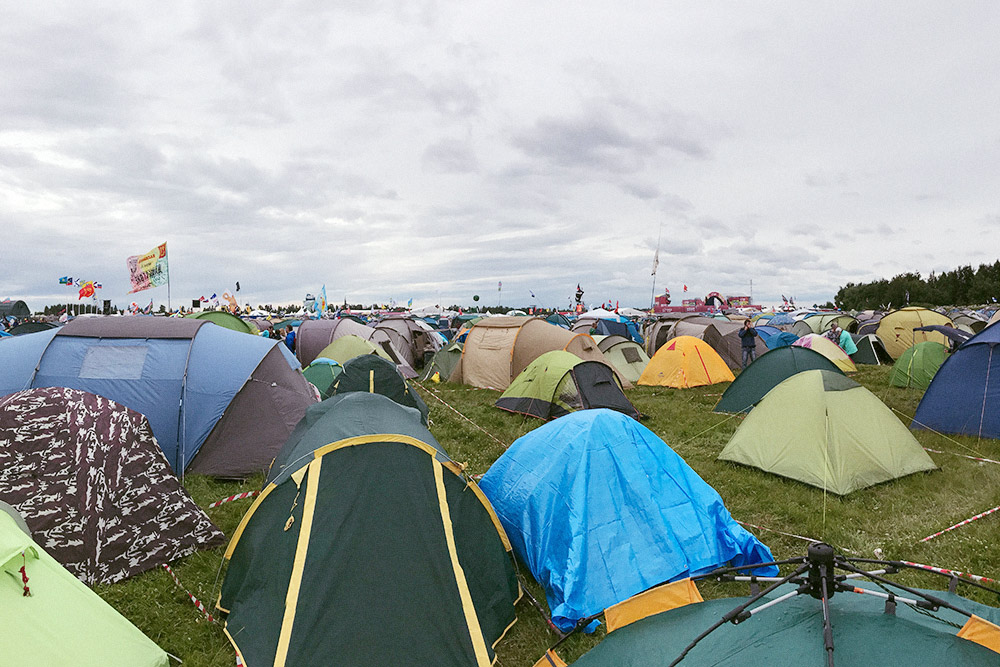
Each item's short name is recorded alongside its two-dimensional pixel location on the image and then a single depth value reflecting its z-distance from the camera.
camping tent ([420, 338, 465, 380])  18.91
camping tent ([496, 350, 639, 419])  11.78
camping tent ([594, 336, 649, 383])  17.84
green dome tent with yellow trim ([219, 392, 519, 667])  3.66
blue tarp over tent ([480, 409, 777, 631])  4.49
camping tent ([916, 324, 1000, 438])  9.47
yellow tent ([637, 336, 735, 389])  16.84
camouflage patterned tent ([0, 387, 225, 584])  4.86
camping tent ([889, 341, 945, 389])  15.47
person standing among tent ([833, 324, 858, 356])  20.61
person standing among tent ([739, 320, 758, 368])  18.42
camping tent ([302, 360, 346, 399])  12.59
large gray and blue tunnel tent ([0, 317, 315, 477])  7.63
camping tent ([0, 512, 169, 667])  2.96
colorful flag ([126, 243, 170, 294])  26.44
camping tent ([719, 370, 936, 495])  7.49
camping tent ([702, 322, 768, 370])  20.14
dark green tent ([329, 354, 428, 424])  10.40
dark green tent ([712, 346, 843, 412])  11.73
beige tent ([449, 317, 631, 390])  16.37
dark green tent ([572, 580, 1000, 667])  1.97
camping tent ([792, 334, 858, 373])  19.06
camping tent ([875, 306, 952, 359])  22.62
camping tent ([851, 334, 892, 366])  21.80
